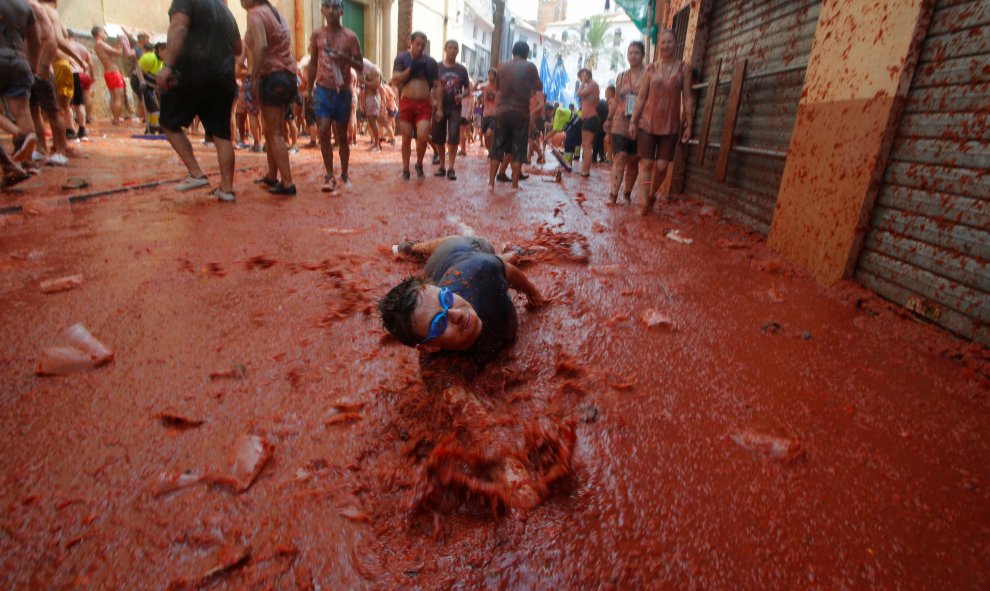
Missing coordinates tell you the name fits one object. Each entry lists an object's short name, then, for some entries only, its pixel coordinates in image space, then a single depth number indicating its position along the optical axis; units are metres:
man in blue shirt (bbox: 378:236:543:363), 1.74
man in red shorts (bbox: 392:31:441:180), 6.02
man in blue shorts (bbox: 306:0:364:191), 5.09
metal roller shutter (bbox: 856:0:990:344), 2.40
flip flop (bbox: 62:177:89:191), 4.74
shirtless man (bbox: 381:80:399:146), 12.52
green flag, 9.34
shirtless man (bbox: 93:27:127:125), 10.32
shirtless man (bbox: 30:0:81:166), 5.57
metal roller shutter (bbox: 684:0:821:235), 4.23
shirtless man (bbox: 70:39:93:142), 7.84
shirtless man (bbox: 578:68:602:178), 8.35
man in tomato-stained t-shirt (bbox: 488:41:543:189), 6.00
